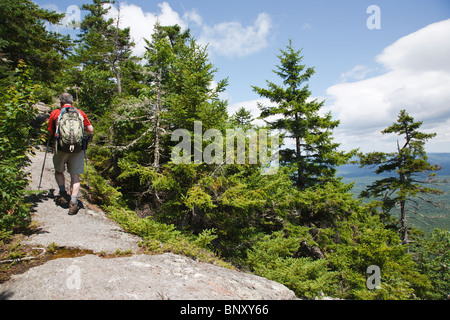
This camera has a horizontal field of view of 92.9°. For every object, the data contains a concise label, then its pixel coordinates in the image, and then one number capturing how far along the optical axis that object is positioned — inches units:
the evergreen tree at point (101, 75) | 549.3
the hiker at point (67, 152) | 191.9
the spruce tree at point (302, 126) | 597.3
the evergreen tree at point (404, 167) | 686.5
